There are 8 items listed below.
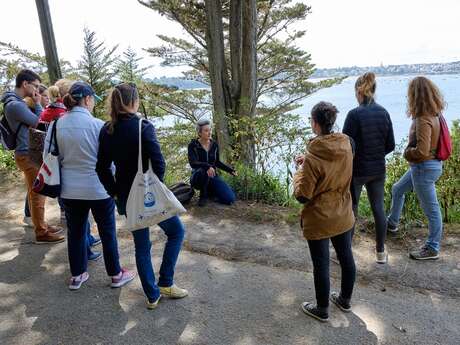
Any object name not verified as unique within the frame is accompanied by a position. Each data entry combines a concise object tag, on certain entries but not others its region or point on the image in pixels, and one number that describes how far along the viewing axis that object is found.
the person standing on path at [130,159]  2.92
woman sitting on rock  5.67
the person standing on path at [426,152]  3.79
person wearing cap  3.31
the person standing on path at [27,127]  4.32
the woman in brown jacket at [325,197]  2.85
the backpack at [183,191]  5.83
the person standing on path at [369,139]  3.69
